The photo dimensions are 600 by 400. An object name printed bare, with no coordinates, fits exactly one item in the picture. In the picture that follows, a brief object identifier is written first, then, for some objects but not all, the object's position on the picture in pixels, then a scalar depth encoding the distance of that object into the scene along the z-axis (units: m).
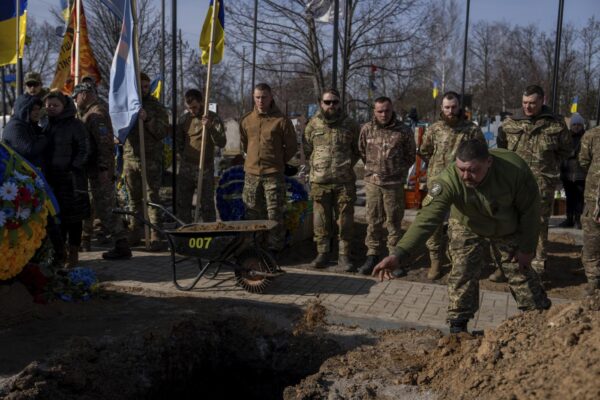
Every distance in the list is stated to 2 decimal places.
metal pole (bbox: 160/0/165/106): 9.29
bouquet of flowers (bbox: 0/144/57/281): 4.69
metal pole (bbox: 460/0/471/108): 8.91
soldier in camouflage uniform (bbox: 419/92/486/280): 6.09
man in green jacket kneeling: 3.80
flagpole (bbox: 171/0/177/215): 7.16
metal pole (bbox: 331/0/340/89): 7.40
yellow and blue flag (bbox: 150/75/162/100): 14.67
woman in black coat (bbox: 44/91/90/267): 6.15
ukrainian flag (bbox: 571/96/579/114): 20.44
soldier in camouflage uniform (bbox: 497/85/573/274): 6.06
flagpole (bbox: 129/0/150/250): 6.94
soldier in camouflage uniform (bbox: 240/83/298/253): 6.74
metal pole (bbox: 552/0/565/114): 6.67
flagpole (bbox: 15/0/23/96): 7.90
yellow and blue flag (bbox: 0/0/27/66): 8.05
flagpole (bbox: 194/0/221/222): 6.91
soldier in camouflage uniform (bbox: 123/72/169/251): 7.43
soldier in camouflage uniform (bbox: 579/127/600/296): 5.80
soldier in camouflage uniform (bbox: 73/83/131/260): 6.63
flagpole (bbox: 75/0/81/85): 8.05
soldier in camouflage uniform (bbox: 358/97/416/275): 6.46
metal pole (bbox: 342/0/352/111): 16.52
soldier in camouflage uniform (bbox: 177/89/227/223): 7.32
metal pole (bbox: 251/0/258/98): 12.15
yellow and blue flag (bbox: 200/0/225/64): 7.43
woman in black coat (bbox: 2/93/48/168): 6.05
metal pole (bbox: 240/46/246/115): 17.62
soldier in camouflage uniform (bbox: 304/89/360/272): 6.62
